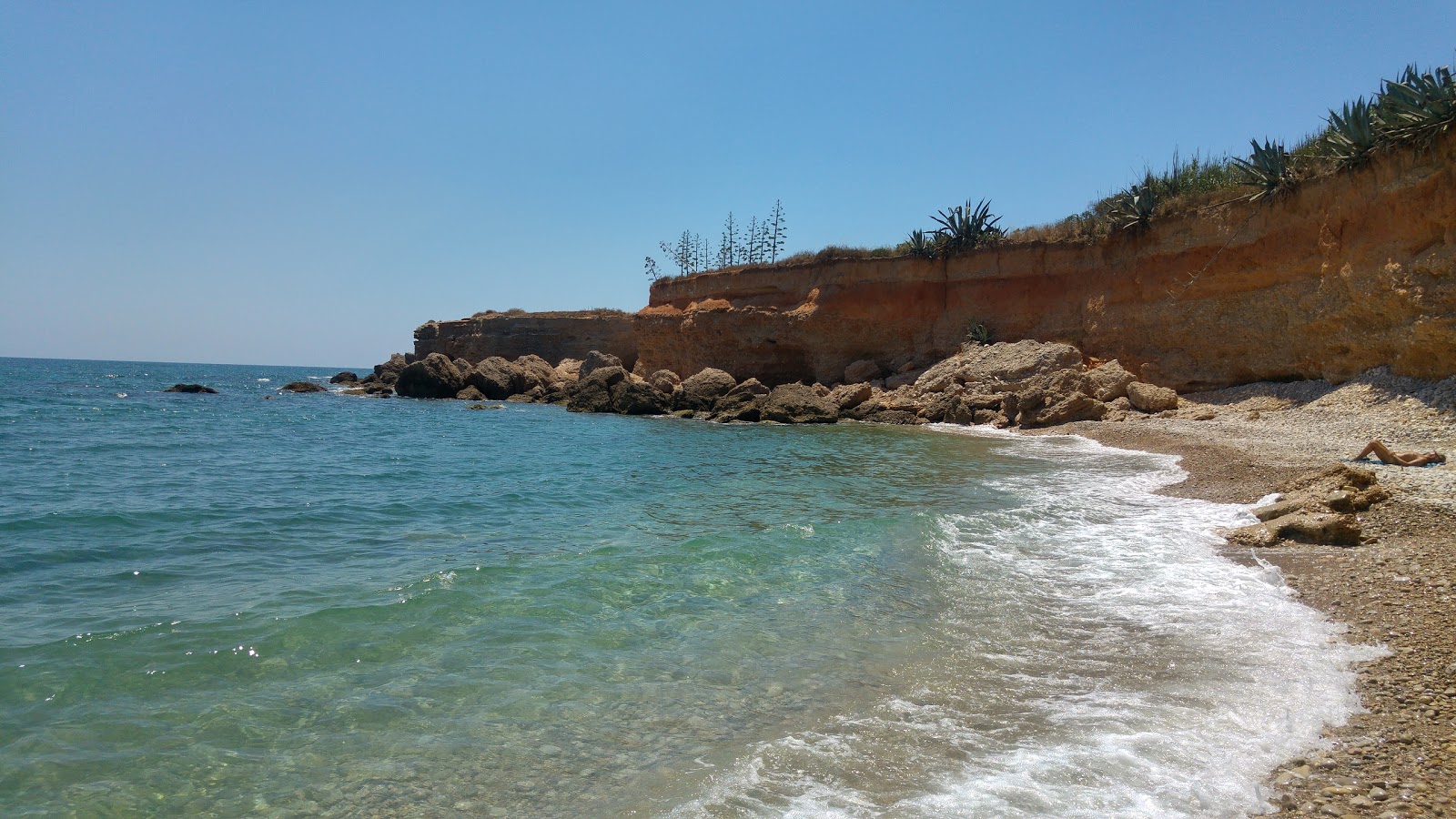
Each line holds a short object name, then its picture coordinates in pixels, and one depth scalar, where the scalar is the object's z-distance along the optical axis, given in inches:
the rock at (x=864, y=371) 1085.1
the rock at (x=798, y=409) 926.4
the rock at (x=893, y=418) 899.4
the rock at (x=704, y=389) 1064.2
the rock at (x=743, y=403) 973.8
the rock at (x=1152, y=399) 736.3
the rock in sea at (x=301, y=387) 1692.3
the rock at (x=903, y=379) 1034.7
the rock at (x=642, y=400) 1089.4
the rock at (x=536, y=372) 1461.4
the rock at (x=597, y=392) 1130.0
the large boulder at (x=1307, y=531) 275.0
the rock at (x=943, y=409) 881.5
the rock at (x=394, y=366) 1818.4
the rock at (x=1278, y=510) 303.6
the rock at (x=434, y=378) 1441.9
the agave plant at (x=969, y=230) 1024.9
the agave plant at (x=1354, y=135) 608.1
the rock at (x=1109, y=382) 783.6
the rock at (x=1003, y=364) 831.7
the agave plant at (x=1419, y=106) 539.2
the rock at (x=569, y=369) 1584.9
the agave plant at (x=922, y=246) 1063.6
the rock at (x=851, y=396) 963.2
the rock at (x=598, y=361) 1421.0
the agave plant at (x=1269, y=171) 695.1
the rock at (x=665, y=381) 1148.5
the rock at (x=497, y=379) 1432.1
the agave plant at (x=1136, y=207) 847.1
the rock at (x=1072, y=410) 768.9
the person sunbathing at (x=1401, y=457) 379.2
